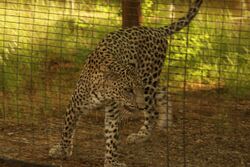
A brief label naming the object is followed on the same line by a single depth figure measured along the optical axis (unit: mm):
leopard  10883
